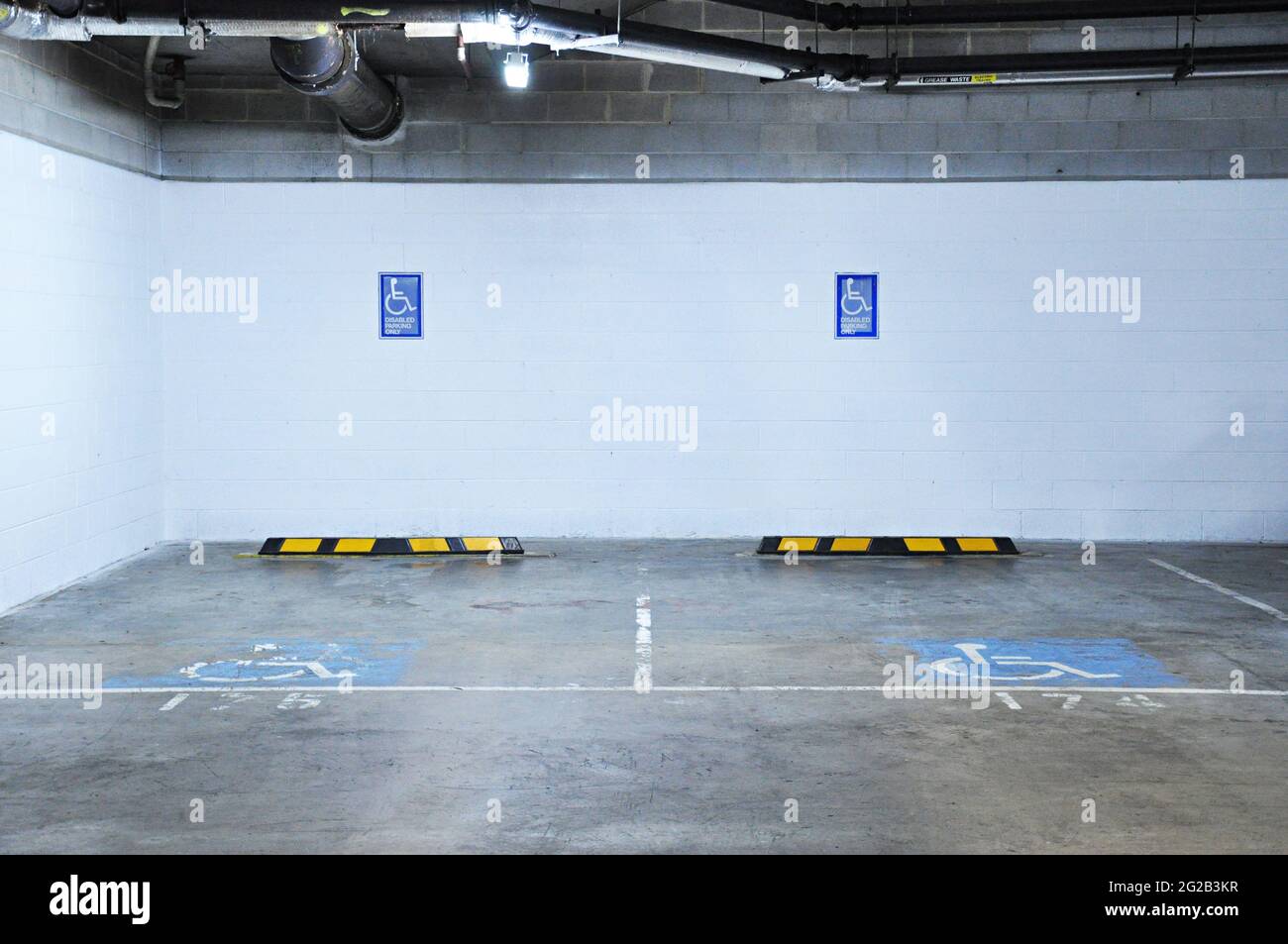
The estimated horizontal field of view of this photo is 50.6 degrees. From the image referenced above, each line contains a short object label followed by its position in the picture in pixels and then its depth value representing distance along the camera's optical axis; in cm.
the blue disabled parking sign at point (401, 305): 1151
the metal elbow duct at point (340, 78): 843
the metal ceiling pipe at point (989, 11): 1005
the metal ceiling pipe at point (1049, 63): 1022
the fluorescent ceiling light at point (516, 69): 898
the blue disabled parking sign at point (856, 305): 1159
